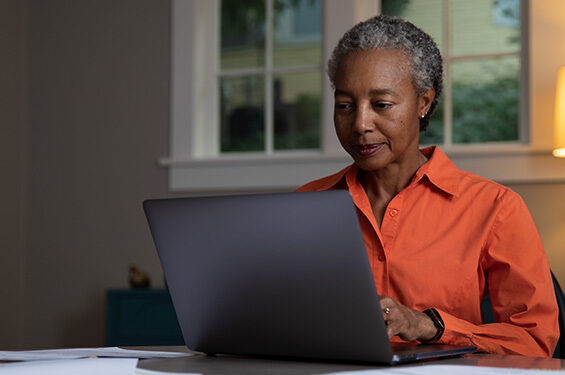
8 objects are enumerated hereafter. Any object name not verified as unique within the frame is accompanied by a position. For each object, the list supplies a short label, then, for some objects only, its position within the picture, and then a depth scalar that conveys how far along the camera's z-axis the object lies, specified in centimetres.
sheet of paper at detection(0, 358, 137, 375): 105
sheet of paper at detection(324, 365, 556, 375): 97
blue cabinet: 314
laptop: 100
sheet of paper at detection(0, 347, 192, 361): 122
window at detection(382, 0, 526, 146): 327
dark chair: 153
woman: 149
